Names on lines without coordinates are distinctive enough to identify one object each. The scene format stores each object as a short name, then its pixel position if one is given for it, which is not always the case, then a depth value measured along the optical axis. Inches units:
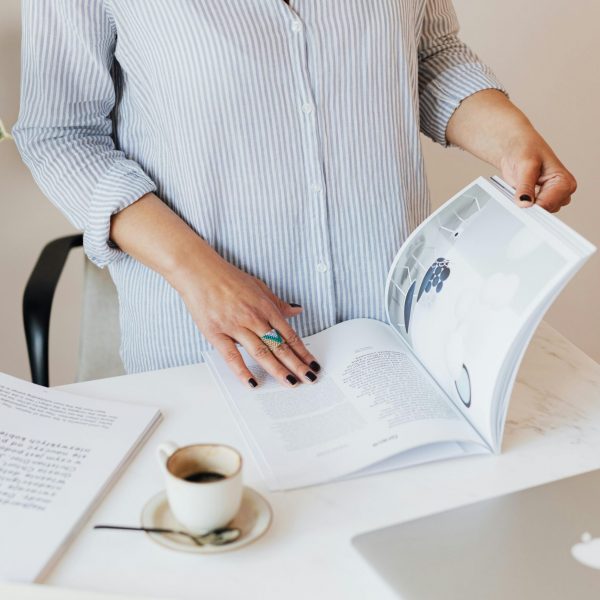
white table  31.4
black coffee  33.0
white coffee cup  31.1
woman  46.1
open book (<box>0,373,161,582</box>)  32.6
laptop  30.5
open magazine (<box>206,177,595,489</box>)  37.2
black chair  64.9
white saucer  32.1
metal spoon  32.3
